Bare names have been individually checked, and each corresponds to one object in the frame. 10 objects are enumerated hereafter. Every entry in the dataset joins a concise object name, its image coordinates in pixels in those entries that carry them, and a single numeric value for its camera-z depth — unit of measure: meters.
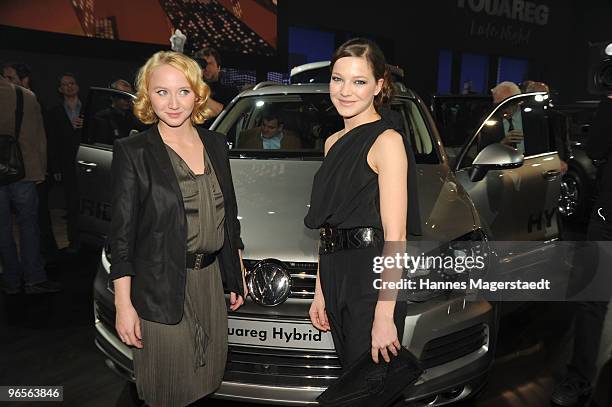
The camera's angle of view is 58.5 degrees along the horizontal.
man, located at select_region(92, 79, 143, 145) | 4.19
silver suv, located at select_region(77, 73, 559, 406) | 2.05
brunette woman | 1.46
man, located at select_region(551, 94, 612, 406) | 2.35
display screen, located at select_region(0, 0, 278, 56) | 6.65
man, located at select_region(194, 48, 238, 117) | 4.34
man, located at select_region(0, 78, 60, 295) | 3.76
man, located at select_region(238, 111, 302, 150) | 3.34
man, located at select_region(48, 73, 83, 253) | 4.99
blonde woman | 1.52
